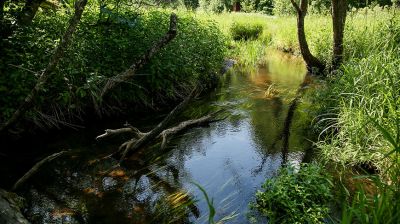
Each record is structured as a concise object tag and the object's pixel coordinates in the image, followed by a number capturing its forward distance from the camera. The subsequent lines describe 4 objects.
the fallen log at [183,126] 5.46
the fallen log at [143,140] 5.14
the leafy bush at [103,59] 5.21
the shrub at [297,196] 3.61
